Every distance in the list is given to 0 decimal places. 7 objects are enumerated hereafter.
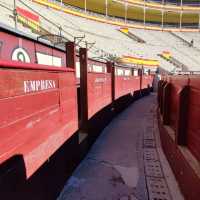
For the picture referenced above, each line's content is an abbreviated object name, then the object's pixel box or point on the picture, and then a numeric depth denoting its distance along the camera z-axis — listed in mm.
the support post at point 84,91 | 4973
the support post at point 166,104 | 4832
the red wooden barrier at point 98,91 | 5369
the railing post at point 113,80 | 8492
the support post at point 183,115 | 3158
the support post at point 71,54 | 4266
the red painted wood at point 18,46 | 3102
